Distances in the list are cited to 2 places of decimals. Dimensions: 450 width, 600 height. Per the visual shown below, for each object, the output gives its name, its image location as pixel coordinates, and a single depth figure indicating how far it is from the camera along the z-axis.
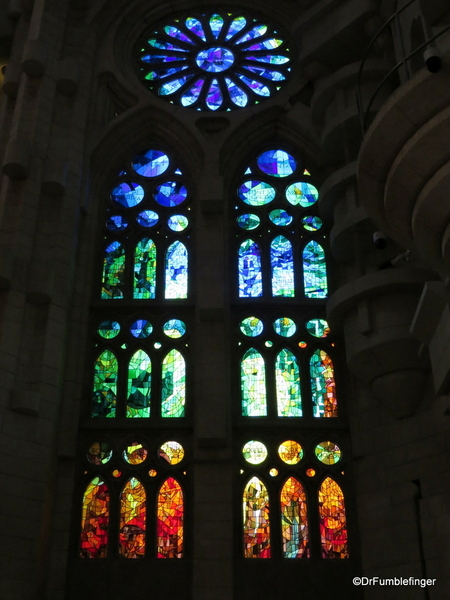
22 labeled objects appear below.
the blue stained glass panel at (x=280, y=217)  13.80
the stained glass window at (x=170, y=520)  11.03
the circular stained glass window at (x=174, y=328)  12.68
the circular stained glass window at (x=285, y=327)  12.69
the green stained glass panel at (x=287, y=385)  12.05
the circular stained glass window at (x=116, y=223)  13.77
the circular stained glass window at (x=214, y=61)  15.20
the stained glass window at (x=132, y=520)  11.07
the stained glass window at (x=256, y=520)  11.03
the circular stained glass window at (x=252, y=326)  12.68
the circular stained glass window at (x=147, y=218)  13.82
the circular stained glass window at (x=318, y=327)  12.68
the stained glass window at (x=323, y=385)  12.08
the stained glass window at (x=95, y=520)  11.05
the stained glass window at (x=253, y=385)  12.02
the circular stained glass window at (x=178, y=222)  13.75
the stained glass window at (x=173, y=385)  12.04
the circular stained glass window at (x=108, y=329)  12.70
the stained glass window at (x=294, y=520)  11.07
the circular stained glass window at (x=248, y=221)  13.75
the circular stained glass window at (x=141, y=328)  12.71
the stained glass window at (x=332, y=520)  11.08
